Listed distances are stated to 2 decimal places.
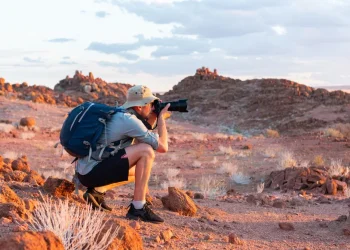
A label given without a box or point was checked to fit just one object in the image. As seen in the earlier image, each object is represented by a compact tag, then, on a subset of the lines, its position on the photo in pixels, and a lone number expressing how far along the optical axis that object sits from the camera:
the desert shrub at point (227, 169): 14.21
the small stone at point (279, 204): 8.89
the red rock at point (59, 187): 6.70
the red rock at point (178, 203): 6.94
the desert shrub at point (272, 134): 27.75
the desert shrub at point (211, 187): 10.31
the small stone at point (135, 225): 5.47
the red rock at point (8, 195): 5.70
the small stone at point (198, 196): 9.30
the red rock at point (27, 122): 24.90
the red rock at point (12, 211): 5.07
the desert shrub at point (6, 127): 22.36
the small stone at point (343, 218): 7.35
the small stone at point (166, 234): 5.30
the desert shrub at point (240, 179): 13.09
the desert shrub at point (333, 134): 22.58
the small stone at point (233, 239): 5.79
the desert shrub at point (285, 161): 14.31
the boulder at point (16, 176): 8.25
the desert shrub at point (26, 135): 21.33
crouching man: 5.62
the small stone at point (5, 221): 4.89
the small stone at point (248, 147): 19.58
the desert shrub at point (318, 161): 15.46
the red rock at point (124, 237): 4.28
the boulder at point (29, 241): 3.27
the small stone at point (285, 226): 6.98
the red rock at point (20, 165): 10.10
